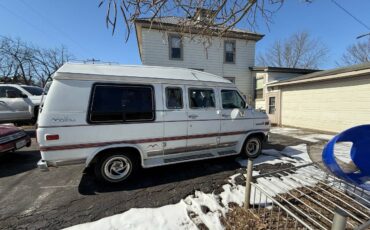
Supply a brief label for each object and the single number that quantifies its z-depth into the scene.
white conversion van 3.42
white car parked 8.35
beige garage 8.28
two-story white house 12.05
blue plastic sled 3.11
